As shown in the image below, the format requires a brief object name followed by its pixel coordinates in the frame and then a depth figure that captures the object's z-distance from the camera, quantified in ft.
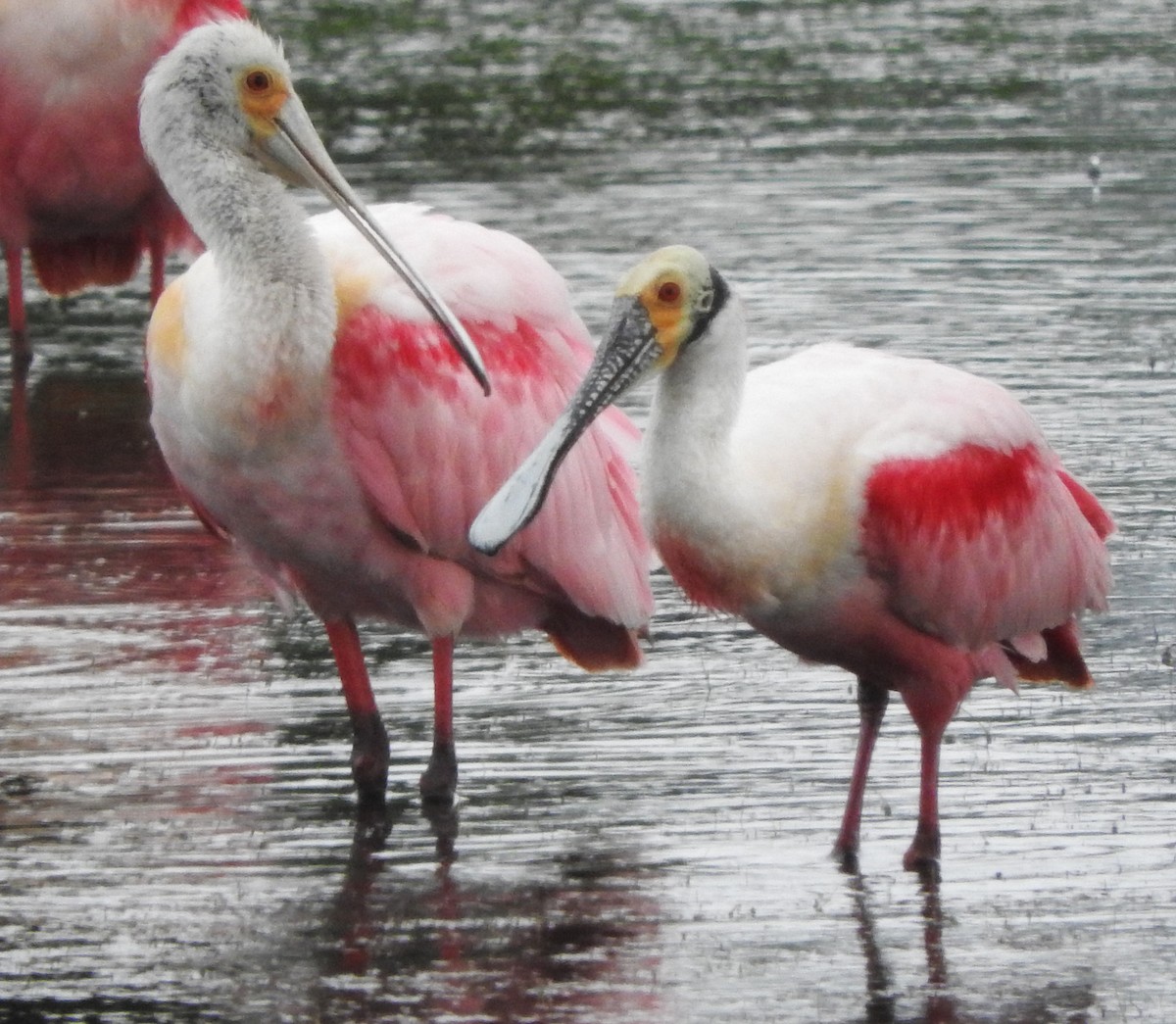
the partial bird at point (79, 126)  67.87
